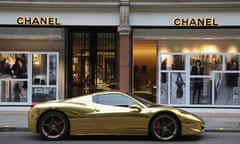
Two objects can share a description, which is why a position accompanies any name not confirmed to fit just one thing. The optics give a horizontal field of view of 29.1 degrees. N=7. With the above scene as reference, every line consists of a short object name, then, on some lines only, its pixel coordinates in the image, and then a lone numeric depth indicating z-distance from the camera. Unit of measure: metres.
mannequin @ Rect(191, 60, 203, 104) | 19.20
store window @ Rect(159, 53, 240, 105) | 19.17
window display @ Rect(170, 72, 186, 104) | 19.27
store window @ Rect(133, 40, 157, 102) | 19.59
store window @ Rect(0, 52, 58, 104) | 19.34
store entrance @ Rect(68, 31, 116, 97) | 20.44
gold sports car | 11.91
